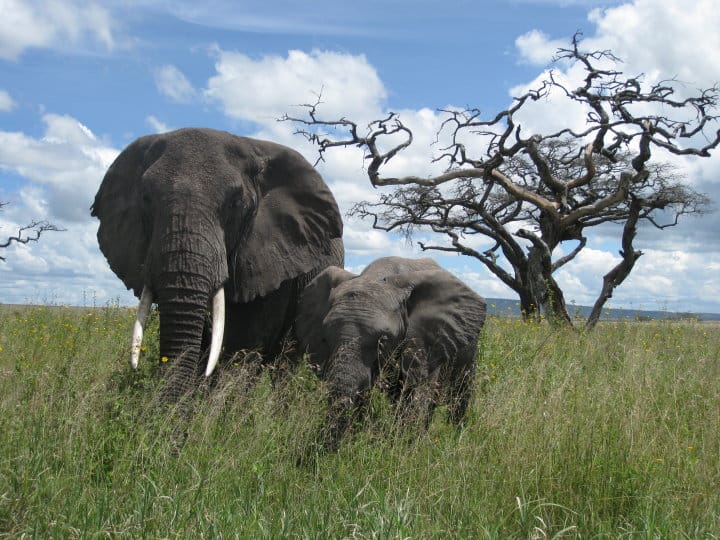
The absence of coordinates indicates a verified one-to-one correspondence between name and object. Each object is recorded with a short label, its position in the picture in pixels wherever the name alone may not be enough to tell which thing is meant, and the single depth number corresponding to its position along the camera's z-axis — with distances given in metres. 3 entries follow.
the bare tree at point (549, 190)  19.67
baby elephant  5.90
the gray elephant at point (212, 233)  7.05
